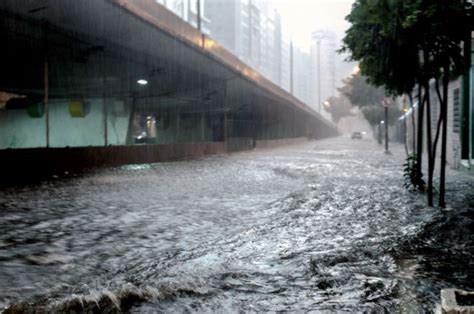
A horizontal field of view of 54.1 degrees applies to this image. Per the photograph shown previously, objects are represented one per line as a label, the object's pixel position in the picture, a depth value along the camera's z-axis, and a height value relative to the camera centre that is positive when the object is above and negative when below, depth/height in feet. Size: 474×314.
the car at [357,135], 275.84 +5.14
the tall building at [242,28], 428.15 +111.73
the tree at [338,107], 388.57 +30.93
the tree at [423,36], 26.50 +6.71
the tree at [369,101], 165.27 +16.68
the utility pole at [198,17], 111.96 +31.47
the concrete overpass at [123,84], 53.31 +12.97
